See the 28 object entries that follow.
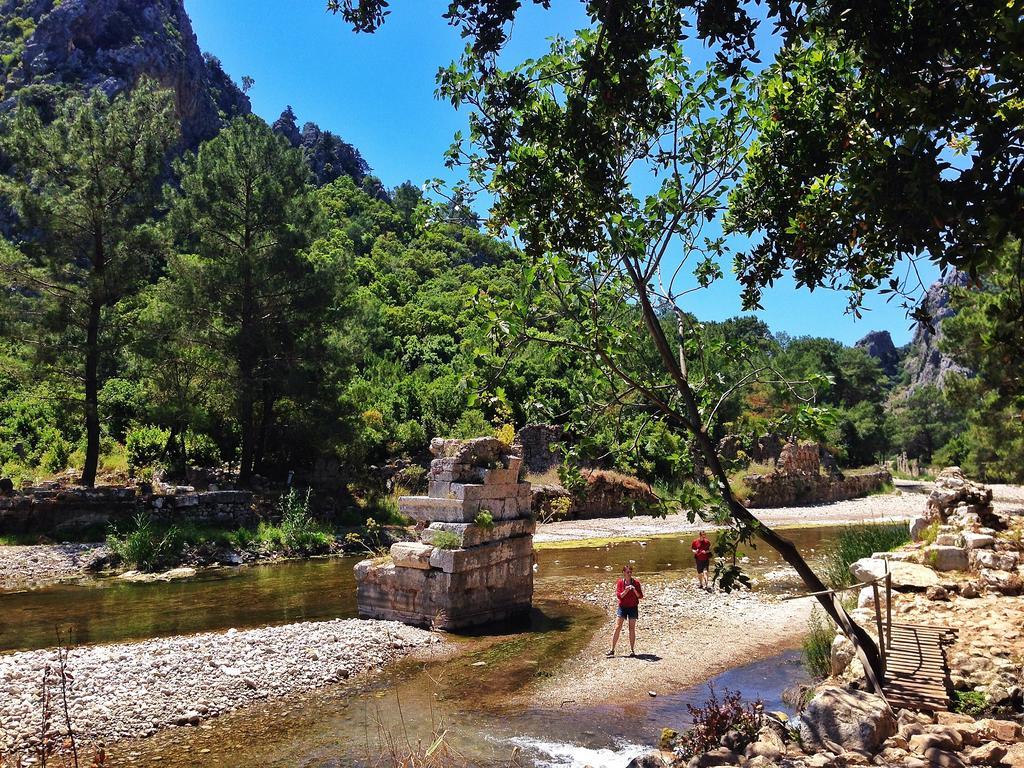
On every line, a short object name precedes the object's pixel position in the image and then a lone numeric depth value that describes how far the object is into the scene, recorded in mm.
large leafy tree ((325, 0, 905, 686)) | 5504
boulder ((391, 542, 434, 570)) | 11547
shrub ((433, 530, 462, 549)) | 11422
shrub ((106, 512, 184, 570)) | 17641
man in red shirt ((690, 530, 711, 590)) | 14523
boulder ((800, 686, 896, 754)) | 5578
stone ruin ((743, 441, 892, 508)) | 36344
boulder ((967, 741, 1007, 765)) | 5016
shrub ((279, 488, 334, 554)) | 20609
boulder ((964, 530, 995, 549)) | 10117
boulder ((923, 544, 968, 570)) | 10211
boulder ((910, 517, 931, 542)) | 13336
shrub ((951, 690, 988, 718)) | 6281
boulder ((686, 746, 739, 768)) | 5770
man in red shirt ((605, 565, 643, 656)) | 10242
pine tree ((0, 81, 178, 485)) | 21672
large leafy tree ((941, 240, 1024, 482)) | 18453
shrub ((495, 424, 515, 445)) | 21169
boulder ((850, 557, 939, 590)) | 9516
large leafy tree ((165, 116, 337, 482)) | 24250
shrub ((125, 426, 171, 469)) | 25750
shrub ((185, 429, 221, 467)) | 27672
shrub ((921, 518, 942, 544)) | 12375
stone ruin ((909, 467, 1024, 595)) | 9383
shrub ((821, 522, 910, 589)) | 12600
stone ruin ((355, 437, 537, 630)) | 11477
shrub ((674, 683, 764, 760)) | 6184
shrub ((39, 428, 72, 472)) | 24850
